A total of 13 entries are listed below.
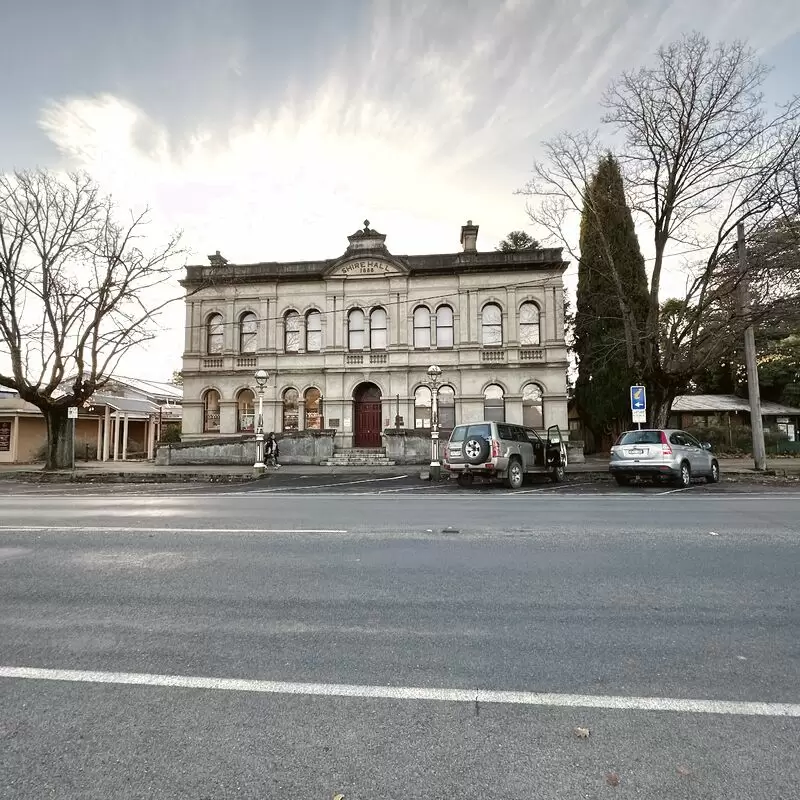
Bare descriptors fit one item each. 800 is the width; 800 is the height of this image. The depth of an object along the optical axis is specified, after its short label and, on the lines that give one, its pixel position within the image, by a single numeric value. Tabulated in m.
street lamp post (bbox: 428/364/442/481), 17.95
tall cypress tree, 25.22
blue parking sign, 17.61
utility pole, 18.16
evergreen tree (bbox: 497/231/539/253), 38.09
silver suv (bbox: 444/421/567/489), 14.83
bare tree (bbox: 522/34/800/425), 17.52
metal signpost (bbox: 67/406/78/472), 21.44
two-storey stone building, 26.31
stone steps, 23.92
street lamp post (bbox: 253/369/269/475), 19.98
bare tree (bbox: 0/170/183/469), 22.33
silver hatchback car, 14.67
